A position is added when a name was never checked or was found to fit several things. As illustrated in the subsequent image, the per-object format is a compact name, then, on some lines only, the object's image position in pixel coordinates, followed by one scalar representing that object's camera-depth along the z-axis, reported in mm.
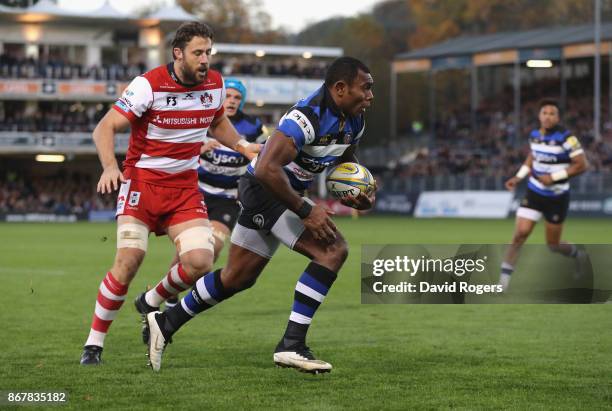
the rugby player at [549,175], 13852
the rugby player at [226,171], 11312
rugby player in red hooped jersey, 7906
